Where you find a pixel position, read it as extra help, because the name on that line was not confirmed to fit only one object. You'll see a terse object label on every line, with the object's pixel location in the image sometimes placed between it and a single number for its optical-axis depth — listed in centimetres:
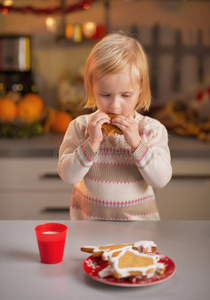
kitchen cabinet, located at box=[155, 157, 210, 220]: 240
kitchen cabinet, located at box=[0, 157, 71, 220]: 243
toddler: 129
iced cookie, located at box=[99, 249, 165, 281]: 84
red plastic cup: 96
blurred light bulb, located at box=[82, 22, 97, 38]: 286
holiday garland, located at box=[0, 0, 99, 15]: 237
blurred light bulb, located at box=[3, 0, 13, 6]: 274
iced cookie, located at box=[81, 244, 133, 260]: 91
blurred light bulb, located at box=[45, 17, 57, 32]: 291
